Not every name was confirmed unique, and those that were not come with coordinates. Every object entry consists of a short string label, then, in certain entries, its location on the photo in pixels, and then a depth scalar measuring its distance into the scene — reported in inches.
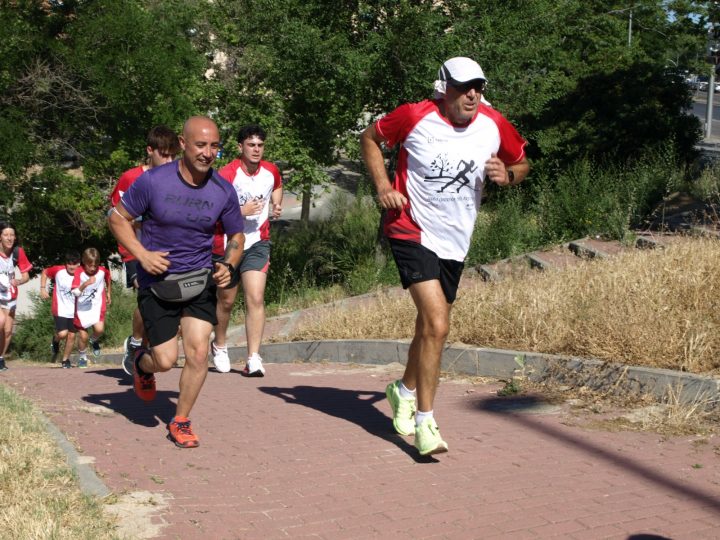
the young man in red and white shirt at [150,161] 316.8
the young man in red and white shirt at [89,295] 531.2
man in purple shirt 237.0
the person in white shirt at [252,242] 350.0
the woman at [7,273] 491.5
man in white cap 227.9
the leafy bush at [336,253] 609.3
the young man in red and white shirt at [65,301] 532.1
